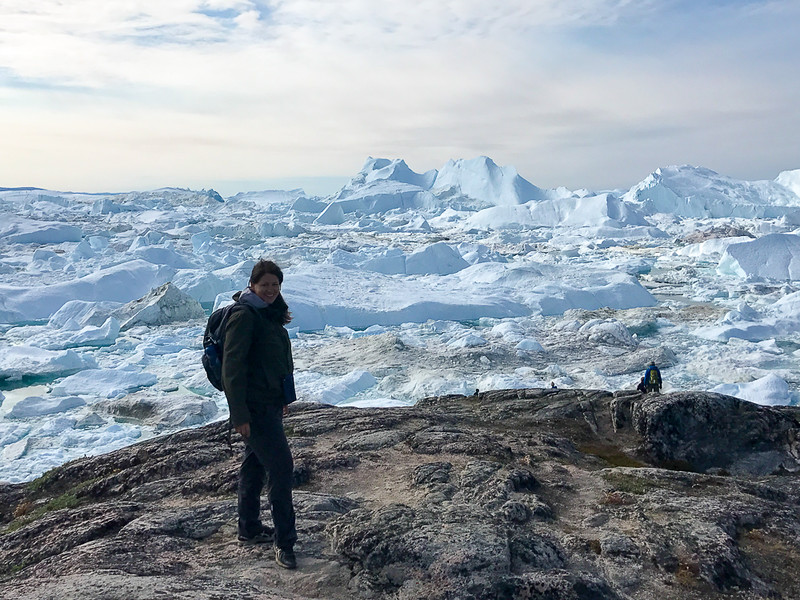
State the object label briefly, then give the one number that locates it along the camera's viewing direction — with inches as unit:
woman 114.9
